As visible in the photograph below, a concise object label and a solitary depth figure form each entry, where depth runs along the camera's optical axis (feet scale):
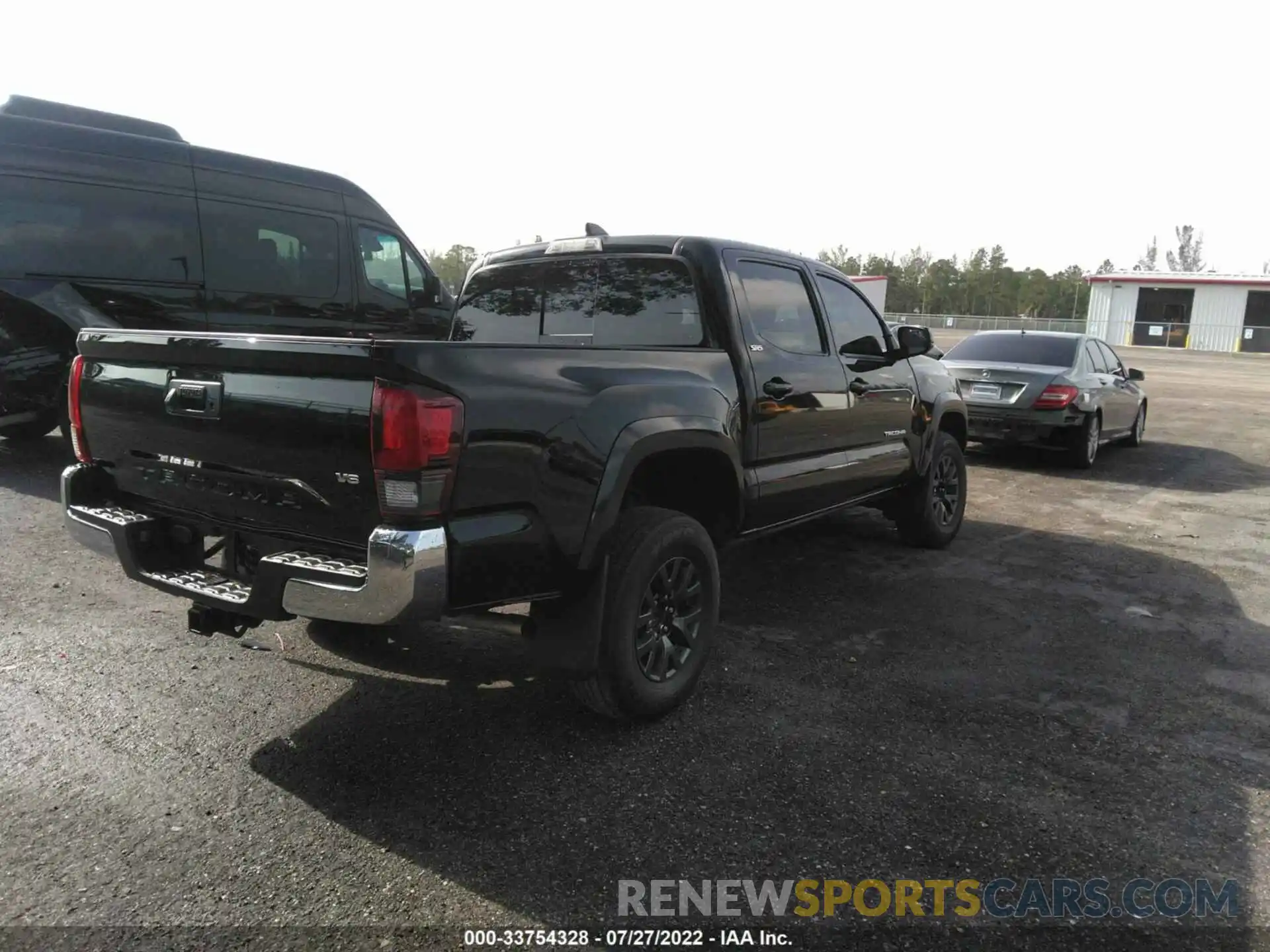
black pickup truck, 9.43
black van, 24.84
